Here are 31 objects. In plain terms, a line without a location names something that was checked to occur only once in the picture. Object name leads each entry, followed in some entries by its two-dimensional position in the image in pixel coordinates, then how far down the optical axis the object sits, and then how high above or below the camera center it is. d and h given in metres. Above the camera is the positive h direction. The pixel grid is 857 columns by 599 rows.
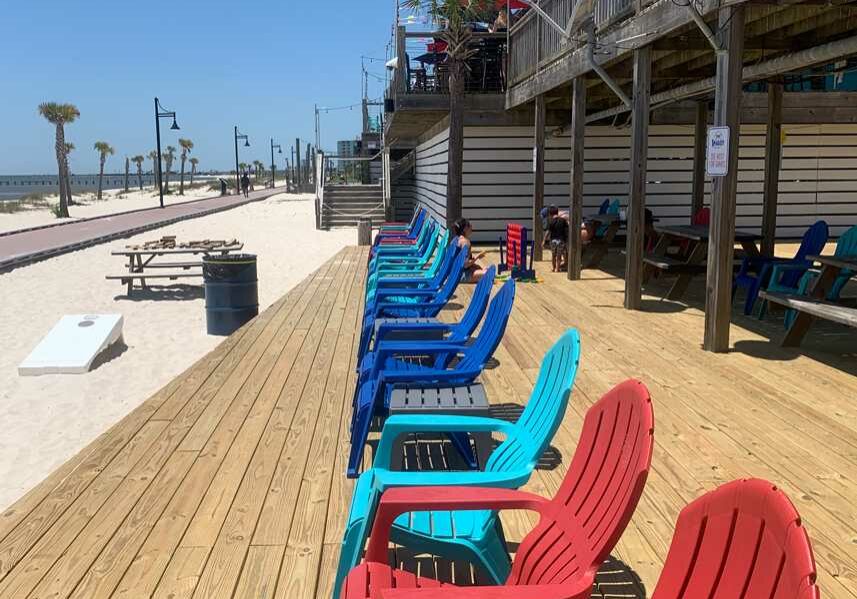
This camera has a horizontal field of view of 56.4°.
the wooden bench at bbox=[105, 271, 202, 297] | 12.59 -1.60
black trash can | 9.18 -1.32
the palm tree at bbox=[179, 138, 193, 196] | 89.89 +3.45
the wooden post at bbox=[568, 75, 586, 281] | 10.10 +0.33
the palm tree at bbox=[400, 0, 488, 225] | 13.61 +2.20
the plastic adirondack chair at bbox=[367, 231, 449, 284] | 8.46 -1.01
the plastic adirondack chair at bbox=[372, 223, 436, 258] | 10.54 -0.96
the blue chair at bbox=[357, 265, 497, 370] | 4.79 -0.92
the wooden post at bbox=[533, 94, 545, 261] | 12.05 +0.29
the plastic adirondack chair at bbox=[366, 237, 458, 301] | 7.04 -0.94
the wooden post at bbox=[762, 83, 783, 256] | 9.46 +0.11
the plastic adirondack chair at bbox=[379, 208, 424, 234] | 14.99 -0.98
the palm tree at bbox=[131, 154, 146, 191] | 114.44 +2.20
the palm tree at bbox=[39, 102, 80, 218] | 38.50 +2.87
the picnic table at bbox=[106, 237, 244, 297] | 12.73 -1.21
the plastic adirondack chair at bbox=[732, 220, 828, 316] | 7.24 -0.84
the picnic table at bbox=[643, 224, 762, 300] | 8.29 -0.86
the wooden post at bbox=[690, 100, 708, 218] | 12.66 +0.34
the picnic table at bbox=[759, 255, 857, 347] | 5.37 -0.89
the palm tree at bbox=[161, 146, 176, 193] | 98.24 +2.46
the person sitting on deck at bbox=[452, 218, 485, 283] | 8.12 -0.91
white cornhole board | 7.60 -1.69
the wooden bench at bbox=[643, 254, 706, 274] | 8.23 -0.91
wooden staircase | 24.00 -0.88
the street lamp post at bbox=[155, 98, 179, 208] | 34.12 +2.55
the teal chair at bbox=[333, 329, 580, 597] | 2.46 -0.96
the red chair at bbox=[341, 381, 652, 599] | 1.86 -0.87
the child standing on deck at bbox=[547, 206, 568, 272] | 11.30 -0.86
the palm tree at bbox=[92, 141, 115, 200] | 83.13 +2.72
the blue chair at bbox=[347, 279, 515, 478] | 3.75 -0.99
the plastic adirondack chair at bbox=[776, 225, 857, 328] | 6.36 -0.81
